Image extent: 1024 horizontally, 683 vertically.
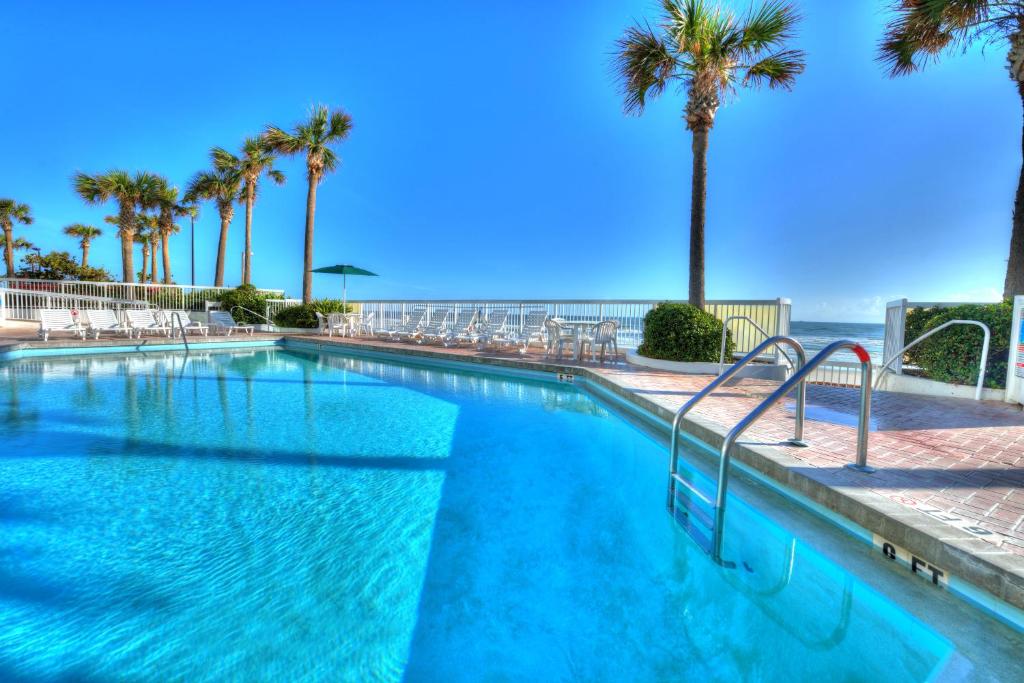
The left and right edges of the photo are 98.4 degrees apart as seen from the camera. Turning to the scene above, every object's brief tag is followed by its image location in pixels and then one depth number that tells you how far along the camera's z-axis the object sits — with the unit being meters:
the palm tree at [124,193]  20.53
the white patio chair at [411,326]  13.30
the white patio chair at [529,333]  10.55
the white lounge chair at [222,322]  14.45
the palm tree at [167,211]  22.59
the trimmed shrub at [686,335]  7.89
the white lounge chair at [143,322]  12.43
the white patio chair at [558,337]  9.22
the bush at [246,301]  16.42
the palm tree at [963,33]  6.61
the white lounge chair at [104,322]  11.58
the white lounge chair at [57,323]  10.83
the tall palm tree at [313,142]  15.82
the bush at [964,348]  5.55
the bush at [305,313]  15.94
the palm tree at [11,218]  26.19
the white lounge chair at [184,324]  13.16
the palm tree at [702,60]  7.86
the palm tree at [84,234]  32.97
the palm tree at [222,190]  21.11
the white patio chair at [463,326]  12.27
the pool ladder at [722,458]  2.34
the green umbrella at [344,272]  15.39
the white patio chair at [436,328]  12.65
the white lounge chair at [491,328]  11.30
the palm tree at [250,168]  19.73
